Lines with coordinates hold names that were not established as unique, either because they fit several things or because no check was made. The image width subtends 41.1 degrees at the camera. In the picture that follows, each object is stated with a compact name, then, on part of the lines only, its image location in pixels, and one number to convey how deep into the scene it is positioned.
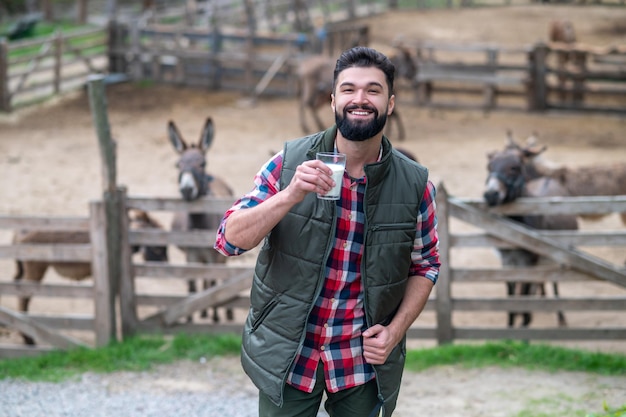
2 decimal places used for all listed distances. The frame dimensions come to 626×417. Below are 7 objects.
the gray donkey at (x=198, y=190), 7.93
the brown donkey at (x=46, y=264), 8.02
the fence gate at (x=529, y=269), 6.61
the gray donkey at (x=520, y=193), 7.07
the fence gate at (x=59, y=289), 6.89
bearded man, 3.16
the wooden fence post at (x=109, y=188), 6.91
